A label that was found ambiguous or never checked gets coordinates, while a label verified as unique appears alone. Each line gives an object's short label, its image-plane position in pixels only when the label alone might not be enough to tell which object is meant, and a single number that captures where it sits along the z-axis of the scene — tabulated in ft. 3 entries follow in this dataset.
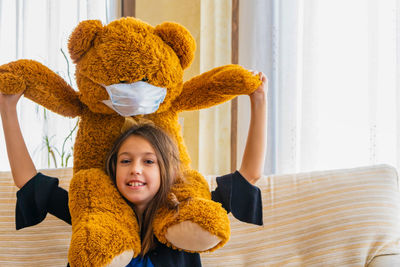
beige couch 8.72
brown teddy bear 7.20
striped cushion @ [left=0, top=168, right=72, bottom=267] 8.85
